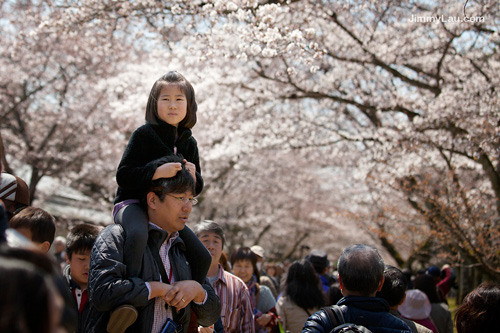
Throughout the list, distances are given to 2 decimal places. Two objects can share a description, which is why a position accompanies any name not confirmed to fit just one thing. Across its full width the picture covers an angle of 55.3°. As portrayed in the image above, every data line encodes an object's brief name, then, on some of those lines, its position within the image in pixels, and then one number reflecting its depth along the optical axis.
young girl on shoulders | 2.33
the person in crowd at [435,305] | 5.29
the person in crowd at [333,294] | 5.00
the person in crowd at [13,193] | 2.96
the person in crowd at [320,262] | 6.23
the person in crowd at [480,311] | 2.35
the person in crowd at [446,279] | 8.59
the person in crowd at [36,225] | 2.76
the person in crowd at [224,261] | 4.73
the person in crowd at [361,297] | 2.53
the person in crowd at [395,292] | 3.53
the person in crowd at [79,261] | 3.20
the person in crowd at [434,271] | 7.79
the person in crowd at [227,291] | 3.96
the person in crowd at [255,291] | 4.73
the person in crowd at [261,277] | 6.38
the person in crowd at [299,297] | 4.89
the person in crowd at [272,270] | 9.75
